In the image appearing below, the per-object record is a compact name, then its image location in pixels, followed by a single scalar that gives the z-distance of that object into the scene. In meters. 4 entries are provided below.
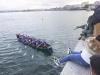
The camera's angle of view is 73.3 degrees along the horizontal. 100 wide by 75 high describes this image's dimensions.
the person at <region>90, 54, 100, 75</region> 1.09
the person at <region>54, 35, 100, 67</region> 2.04
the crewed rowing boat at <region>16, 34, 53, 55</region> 12.70
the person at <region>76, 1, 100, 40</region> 2.78
